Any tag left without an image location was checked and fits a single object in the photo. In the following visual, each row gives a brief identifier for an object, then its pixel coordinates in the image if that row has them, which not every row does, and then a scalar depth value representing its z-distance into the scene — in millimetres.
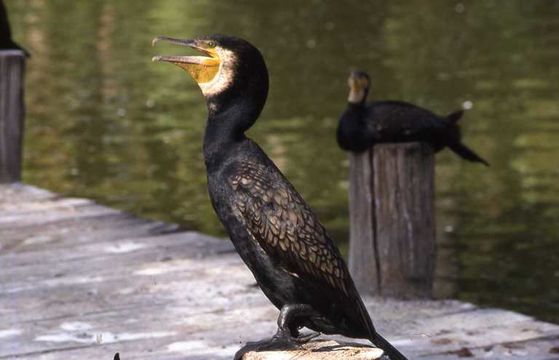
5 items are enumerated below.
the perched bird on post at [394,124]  15461
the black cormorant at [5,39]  19750
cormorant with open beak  9398
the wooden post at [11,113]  19016
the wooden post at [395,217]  13727
